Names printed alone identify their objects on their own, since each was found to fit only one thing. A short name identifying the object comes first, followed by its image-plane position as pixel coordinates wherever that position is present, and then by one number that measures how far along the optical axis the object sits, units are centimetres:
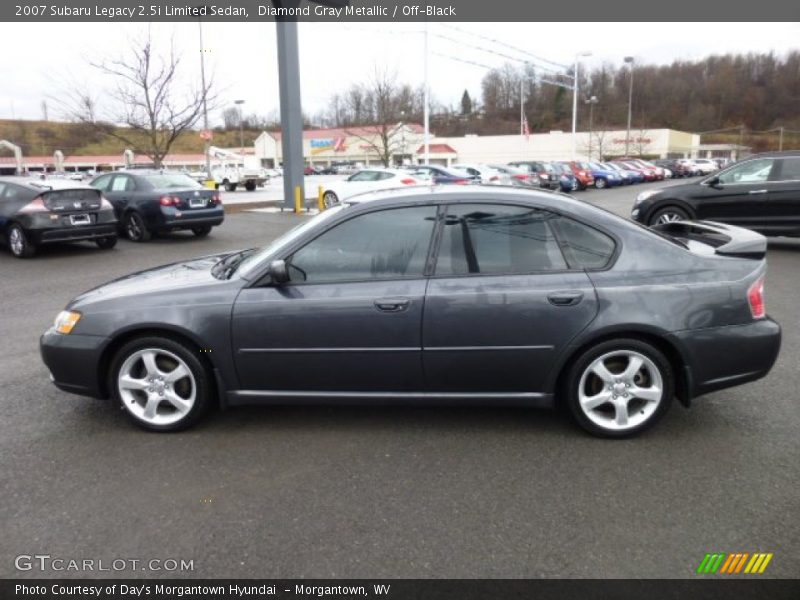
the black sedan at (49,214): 1080
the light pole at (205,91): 2458
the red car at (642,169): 4169
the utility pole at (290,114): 1969
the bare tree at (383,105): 3788
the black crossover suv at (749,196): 1063
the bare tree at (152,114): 2131
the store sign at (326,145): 9112
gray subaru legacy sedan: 359
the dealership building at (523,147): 7238
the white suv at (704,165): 5350
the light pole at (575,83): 4481
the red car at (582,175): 3222
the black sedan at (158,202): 1284
